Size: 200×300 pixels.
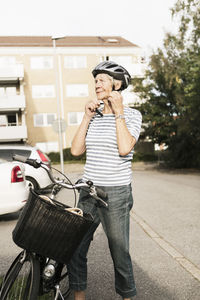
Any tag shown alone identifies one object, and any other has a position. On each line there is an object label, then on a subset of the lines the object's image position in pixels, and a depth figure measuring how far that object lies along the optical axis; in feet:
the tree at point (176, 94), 55.42
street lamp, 55.46
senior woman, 9.38
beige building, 135.64
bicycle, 7.80
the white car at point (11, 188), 23.43
